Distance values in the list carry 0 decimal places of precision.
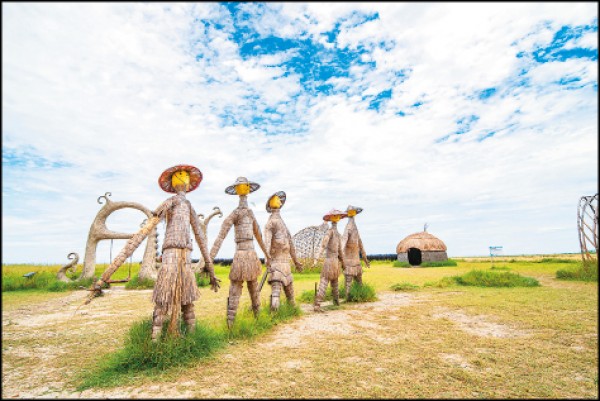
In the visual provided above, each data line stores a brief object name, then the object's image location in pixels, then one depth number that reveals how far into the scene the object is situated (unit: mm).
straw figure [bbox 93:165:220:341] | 4668
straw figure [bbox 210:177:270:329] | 6348
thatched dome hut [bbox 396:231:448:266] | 24141
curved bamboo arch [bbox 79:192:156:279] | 14406
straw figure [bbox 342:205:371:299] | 9609
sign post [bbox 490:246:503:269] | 21000
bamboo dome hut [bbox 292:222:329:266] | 19683
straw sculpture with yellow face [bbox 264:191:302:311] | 7509
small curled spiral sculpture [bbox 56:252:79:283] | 14477
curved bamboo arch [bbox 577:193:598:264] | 13508
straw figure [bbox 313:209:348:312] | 8750
